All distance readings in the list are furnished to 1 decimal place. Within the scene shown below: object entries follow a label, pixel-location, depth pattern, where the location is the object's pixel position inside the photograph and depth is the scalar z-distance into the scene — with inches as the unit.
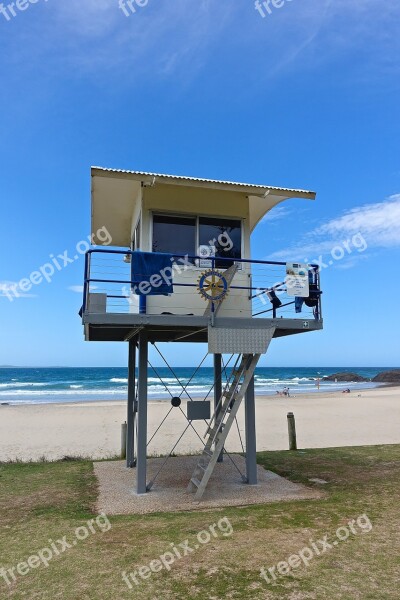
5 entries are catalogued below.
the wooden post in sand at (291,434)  576.2
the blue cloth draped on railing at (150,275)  333.7
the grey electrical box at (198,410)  416.2
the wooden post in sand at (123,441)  542.1
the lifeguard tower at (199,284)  339.0
